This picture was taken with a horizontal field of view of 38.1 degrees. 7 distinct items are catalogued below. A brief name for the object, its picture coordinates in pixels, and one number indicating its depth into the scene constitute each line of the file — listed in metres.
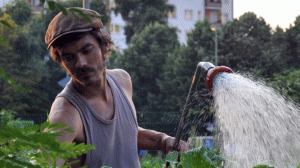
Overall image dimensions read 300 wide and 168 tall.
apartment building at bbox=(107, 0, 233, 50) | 55.72
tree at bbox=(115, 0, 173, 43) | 43.47
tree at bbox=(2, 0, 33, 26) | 39.31
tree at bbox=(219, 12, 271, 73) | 29.41
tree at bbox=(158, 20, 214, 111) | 30.47
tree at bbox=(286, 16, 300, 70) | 33.47
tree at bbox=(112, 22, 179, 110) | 34.06
